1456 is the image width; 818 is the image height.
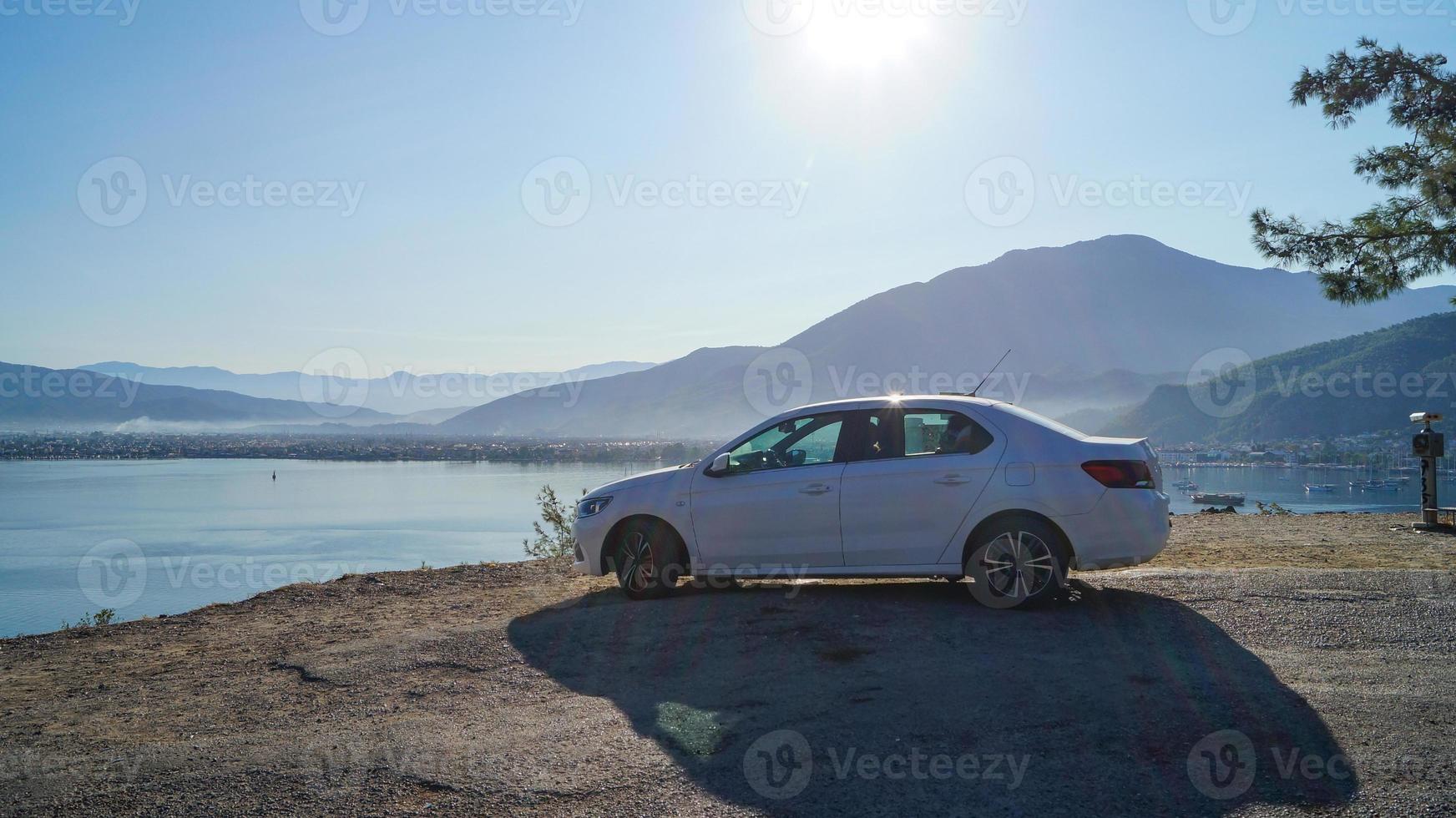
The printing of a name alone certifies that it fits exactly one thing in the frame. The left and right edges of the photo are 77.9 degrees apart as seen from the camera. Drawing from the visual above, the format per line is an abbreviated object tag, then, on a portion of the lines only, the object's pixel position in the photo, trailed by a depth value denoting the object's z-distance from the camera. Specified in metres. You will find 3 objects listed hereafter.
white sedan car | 6.40
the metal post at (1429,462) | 10.98
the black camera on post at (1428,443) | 10.96
